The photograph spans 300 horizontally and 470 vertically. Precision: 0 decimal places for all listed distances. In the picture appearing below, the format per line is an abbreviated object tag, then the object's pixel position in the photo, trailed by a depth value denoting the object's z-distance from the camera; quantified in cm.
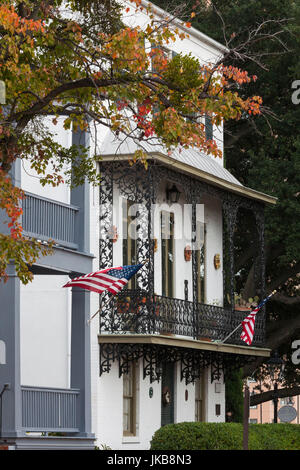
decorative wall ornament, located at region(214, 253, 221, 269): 3344
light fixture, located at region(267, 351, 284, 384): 3403
